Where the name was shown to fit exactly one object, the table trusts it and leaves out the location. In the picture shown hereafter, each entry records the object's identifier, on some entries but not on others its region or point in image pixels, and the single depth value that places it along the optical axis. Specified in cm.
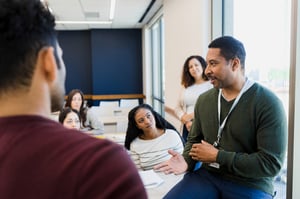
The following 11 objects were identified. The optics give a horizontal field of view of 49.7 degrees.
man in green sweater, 161
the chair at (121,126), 517
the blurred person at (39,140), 54
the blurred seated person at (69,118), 348
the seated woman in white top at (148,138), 275
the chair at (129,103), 776
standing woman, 327
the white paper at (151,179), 206
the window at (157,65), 677
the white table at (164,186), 193
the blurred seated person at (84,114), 438
